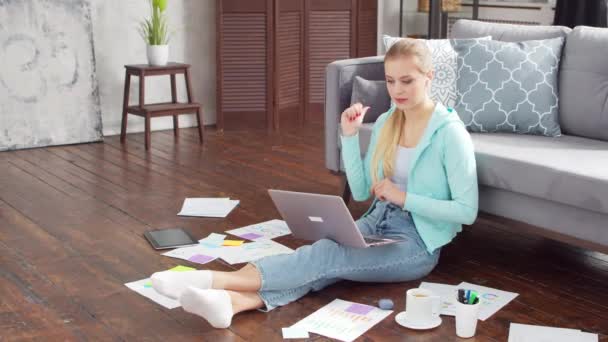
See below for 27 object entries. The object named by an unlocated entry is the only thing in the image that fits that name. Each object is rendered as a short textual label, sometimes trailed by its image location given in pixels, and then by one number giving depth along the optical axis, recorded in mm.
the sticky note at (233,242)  3389
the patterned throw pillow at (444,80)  3588
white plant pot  5273
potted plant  5273
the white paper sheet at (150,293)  2781
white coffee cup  2584
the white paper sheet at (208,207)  3830
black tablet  3374
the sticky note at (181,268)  3039
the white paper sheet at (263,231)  3506
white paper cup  2490
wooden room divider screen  5688
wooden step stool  5203
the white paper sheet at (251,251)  3219
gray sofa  2826
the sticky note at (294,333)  2545
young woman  2668
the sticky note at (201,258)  3205
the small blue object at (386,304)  2738
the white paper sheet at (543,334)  2516
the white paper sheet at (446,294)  2719
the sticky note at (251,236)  3480
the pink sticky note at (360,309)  2715
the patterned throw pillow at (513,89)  3465
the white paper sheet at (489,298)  2727
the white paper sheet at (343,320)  2570
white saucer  2586
